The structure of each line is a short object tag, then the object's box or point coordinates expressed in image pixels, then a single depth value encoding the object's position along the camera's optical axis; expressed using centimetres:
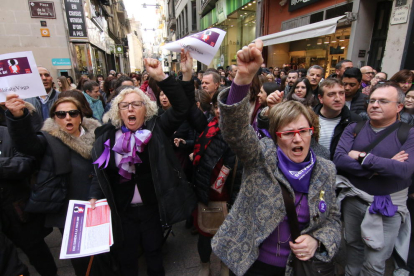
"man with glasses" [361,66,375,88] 514
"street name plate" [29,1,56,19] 1135
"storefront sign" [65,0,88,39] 1213
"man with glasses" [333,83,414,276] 192
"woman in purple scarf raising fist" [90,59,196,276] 202
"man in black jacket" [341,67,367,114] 323
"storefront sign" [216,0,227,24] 1691
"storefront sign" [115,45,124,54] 2542
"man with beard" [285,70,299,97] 522
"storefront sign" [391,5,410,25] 557
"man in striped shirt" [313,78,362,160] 244
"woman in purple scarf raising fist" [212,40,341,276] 139
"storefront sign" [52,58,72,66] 1225
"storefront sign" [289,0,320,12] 957
